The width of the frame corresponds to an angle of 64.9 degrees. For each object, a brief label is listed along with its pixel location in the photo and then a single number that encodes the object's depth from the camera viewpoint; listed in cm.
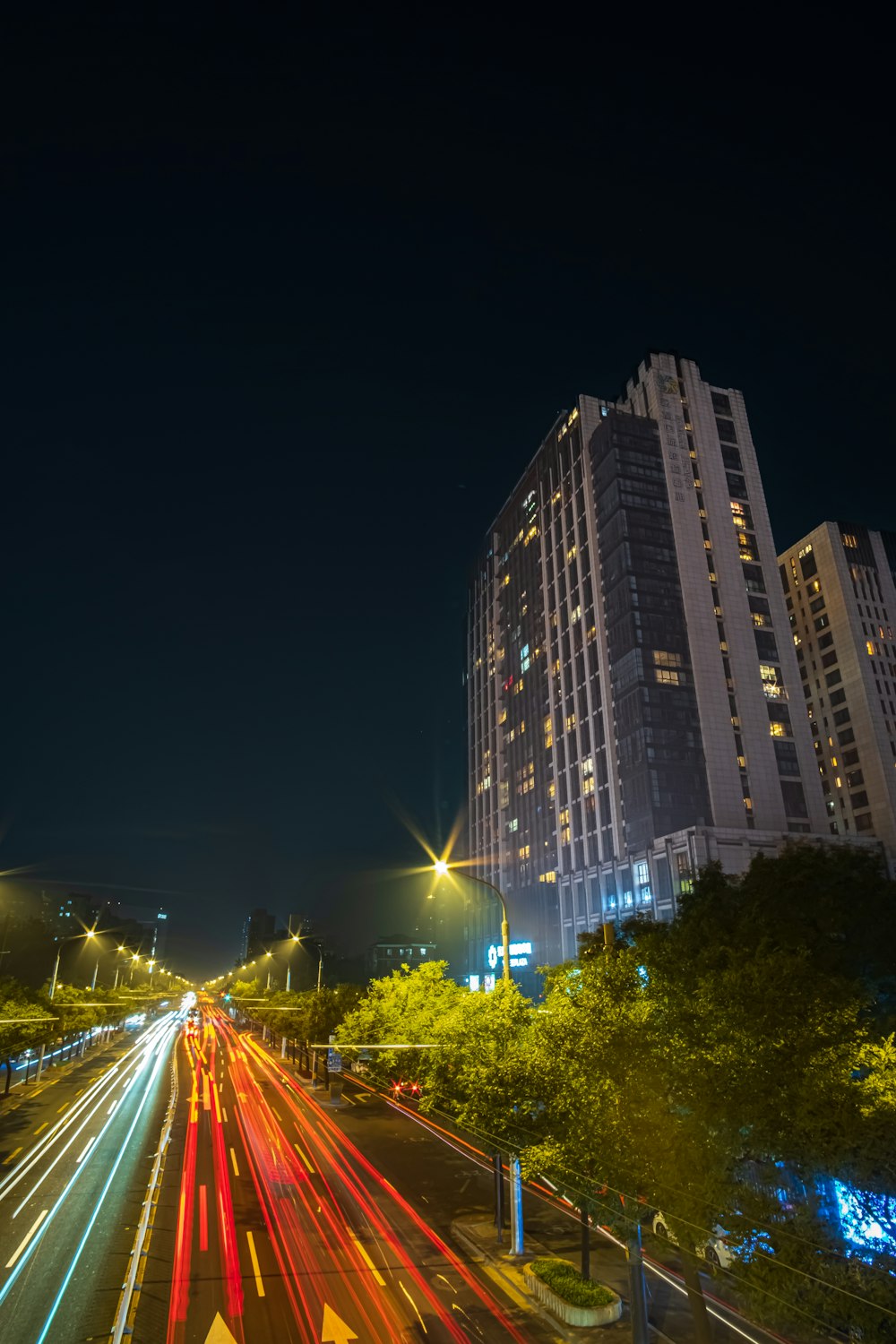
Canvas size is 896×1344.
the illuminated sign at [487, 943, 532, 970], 12400
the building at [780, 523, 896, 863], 12431
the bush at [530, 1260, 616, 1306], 2097
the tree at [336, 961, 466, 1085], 3481
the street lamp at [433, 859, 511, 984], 2631
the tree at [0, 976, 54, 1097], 5041
